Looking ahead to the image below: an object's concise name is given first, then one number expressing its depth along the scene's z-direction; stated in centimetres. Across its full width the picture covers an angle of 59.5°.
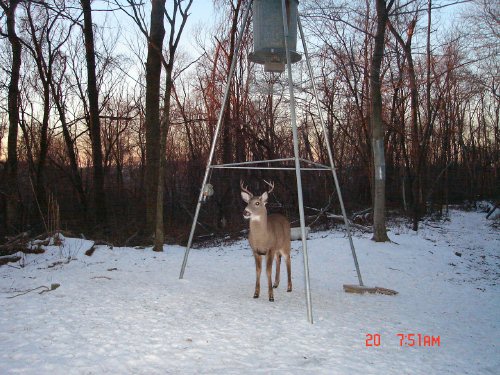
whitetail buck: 645
